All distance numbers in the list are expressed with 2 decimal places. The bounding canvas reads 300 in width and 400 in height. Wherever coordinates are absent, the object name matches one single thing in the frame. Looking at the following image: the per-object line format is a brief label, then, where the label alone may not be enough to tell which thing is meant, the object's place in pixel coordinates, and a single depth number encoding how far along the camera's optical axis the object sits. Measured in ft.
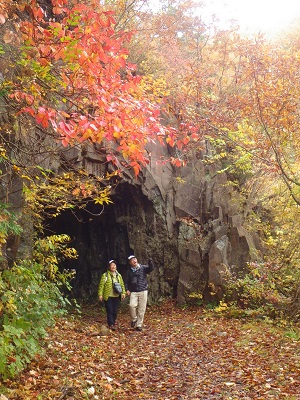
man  34.35
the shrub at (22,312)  15.85
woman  34.09
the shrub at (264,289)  36.04
